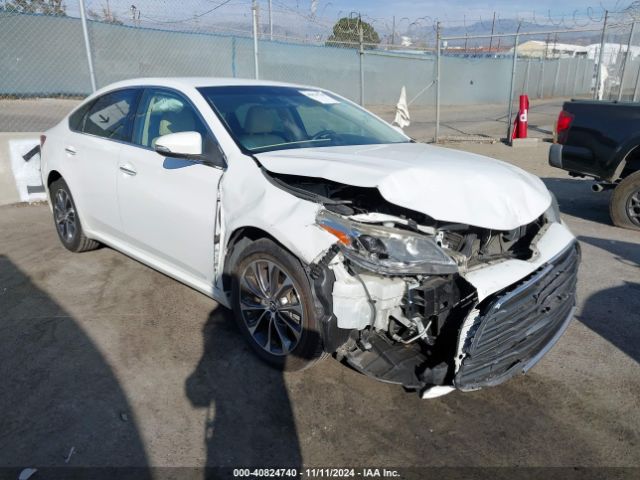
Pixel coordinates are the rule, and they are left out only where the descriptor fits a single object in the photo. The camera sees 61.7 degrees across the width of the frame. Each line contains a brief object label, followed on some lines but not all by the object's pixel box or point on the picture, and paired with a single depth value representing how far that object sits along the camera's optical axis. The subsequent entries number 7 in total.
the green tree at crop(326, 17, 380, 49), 19.20
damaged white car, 2.74
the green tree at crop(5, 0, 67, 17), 9.17
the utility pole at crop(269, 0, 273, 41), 14.27
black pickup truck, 6.11
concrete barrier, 7.37
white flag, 12.14
